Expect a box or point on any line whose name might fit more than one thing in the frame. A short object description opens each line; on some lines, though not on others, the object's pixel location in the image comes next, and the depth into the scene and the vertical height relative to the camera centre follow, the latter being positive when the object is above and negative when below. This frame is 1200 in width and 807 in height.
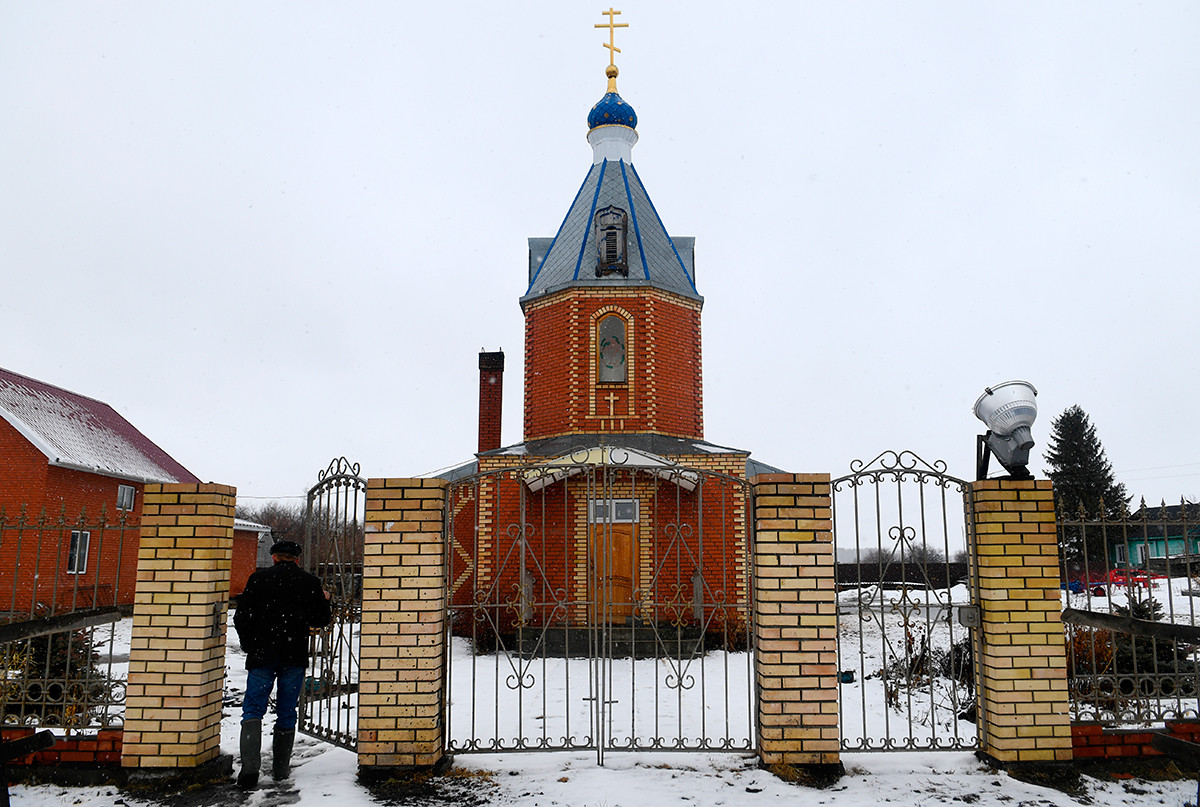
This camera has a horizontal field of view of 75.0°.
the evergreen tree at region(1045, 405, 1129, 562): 33.09 +3.52
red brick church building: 13.58 +3.09
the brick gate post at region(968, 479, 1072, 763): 5.08 -0.52
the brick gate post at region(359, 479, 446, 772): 5.15 -0.56
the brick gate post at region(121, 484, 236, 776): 5.05 -0.59
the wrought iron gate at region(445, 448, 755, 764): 5.74 -1.09
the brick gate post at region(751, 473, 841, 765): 5.12 -0.51
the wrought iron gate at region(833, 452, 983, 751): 5.34 -1.40
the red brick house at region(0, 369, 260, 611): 16.81 +1.72
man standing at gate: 5.18 -0.67
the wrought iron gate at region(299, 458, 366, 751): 5.73 -0.20
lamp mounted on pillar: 5.36 +0.85
